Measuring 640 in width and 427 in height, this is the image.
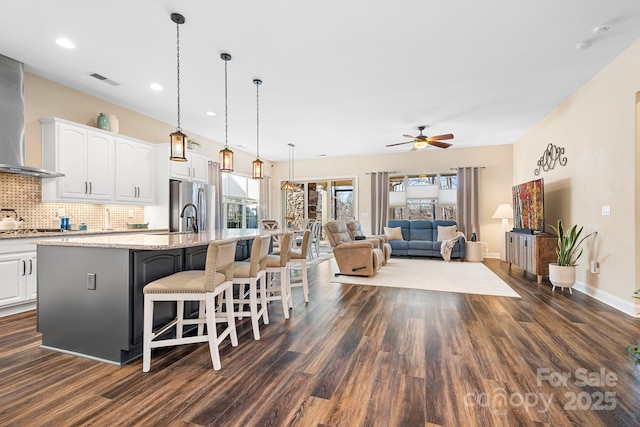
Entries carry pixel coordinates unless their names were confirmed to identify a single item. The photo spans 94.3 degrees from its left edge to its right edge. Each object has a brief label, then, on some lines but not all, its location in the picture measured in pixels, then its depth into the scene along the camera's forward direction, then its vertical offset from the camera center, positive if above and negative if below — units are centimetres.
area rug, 448 -109
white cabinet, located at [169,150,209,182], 544 +97
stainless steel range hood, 341 +119
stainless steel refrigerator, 532 +29
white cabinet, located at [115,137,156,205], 472 +78
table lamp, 699 -2
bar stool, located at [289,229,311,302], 365 -52
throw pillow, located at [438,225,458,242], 756 -42
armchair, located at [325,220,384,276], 525 -72
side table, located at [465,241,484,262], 712 -86
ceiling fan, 584 +148
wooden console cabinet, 480 -63
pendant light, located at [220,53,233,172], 347 +71
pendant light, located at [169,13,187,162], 288 +71
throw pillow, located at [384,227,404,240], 805 -46
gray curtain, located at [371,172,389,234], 867 +44
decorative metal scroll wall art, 498 +102
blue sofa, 727 -65
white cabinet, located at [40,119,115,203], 391 +82
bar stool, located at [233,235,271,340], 266 -52
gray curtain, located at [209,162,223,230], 677 +63
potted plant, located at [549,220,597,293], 418 -67
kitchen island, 218 -56
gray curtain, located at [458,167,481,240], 782 +39
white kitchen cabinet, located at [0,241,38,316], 321 -64
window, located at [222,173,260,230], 772 +47
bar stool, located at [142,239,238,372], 208 -53
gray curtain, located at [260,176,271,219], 916 +61
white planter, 418 -87
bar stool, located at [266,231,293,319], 319 -54
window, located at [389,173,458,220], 835 +57
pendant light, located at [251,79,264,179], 401 +69
